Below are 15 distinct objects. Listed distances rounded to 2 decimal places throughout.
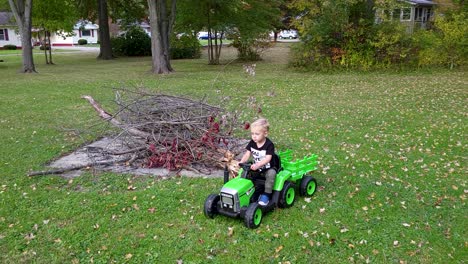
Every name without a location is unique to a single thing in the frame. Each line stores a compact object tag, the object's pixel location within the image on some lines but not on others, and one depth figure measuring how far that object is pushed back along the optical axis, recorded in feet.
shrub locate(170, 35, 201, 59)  99.71
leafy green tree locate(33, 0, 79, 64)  79.87
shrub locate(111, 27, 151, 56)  116.26
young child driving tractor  14.64
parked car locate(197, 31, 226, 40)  85.40
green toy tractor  13.91
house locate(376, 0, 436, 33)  134.02
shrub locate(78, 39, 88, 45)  202.04
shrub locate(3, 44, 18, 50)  155.84
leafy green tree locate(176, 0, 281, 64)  79.41
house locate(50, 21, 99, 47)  190.80
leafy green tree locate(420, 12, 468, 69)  60.75
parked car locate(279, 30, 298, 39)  215.72
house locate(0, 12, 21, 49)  163.12
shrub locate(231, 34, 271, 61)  86.12
